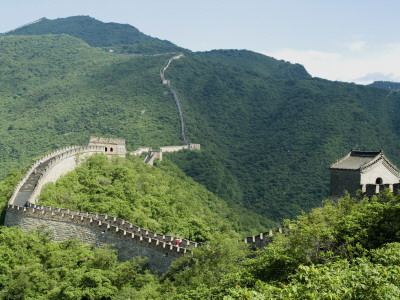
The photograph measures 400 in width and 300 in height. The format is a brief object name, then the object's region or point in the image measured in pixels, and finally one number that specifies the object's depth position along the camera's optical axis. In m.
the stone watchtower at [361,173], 35.88
